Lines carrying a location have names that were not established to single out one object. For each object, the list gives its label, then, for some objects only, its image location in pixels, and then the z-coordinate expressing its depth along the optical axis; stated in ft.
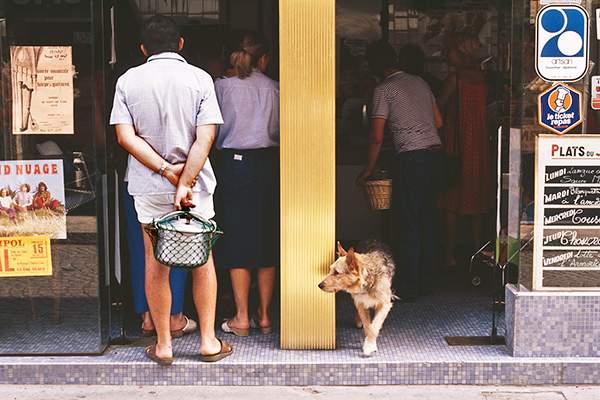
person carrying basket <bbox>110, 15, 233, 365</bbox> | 11.89
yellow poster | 13.35
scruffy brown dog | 12.87
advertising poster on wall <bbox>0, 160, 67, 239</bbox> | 13.12
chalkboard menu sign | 12.57
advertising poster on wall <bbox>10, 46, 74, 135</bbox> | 12.91
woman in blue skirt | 13.58
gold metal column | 12.60
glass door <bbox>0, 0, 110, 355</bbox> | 12.89
